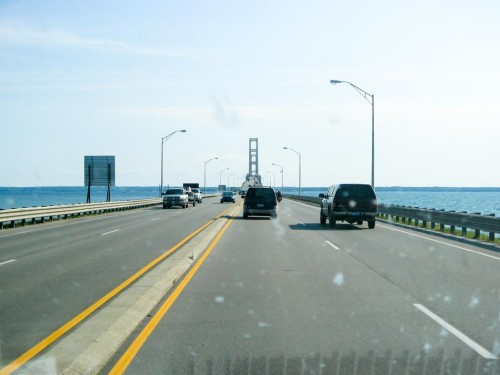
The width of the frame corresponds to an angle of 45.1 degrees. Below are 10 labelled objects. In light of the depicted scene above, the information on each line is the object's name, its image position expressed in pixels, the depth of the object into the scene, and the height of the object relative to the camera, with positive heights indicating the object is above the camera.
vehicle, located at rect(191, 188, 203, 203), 74.96 -0.45
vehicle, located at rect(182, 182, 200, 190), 92.38 +0.98
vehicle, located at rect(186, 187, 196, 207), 64.85 -0.51
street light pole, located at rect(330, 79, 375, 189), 35.19 +5.58
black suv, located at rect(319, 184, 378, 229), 26.69 -0.51
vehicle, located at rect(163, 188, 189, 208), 55.84 -0.64
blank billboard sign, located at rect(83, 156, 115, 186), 59.78 +2.11
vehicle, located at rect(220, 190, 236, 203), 76.56 -0.66
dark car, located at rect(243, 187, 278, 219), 34.84 -0.57
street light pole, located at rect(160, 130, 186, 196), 60.59 +5.68
